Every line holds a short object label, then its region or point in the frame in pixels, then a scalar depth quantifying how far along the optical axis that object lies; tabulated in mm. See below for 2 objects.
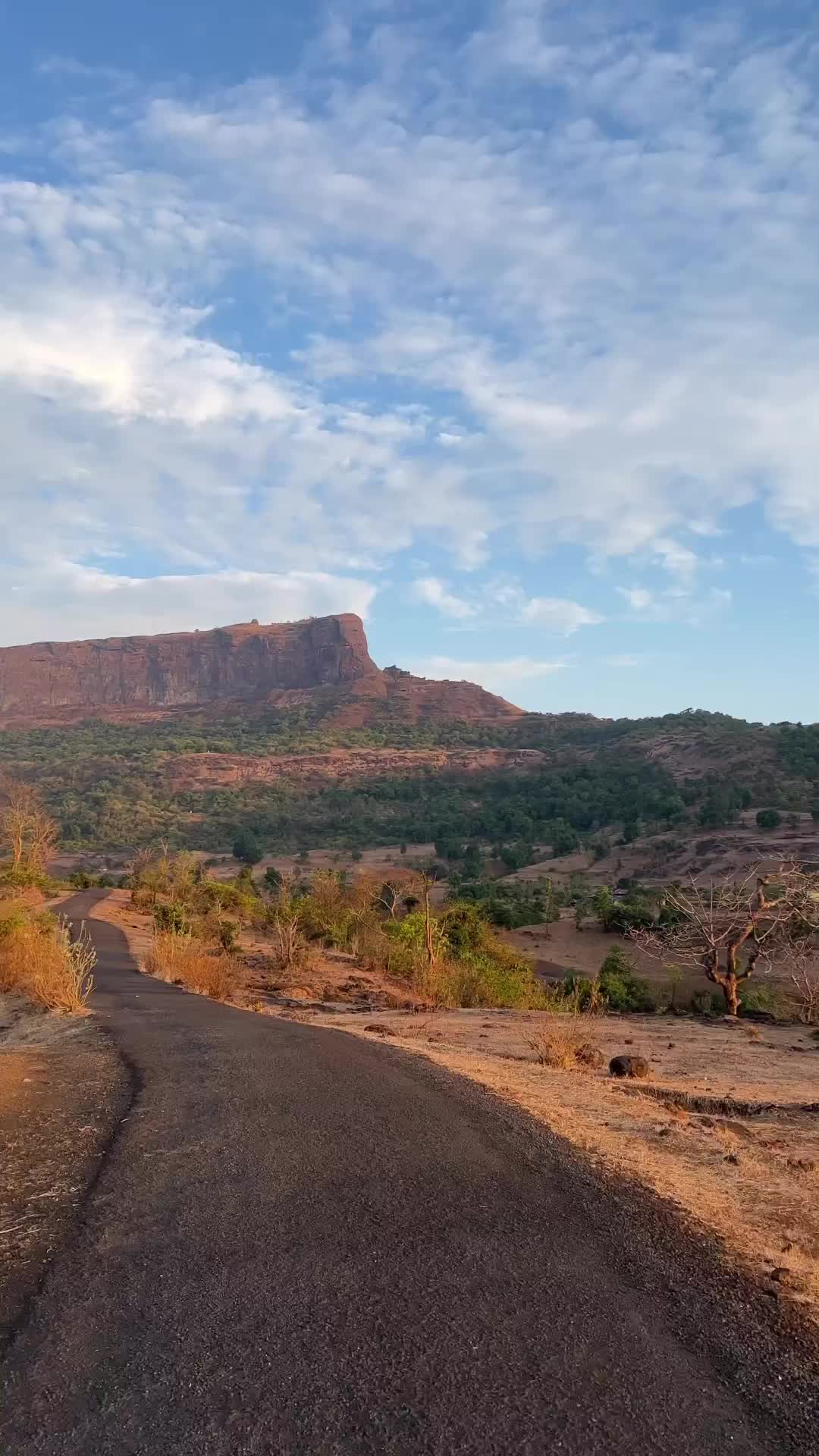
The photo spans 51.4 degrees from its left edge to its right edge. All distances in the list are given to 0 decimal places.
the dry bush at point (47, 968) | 14305
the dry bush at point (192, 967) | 19141
